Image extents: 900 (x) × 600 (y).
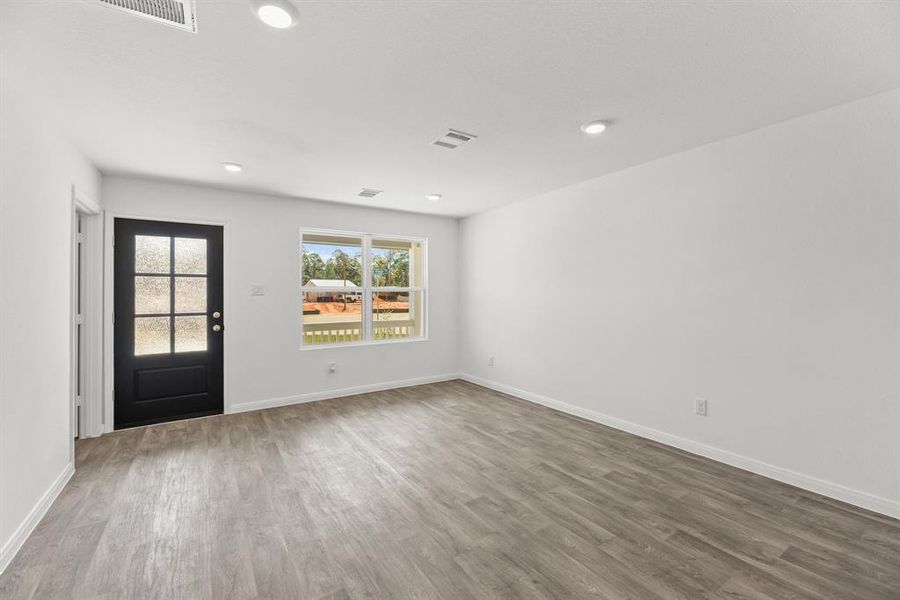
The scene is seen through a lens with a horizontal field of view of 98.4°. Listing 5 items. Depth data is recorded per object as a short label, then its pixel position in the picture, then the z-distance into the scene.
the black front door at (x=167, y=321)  3.90
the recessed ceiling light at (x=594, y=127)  2.72
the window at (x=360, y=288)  5.13
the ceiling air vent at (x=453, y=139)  2.91
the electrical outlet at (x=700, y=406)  3.19
